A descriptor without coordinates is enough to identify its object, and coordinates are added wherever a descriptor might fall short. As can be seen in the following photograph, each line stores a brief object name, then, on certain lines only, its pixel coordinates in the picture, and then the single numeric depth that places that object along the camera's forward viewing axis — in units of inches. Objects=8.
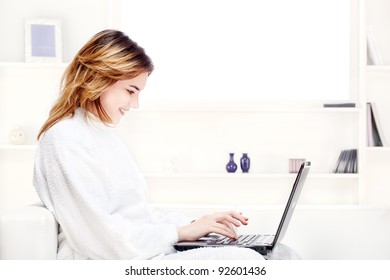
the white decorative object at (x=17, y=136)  153.6
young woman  66.3
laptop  72.2
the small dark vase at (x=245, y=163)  150.3
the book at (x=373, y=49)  149.2
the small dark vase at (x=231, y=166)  150.4
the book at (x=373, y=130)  148.9
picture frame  152.9
